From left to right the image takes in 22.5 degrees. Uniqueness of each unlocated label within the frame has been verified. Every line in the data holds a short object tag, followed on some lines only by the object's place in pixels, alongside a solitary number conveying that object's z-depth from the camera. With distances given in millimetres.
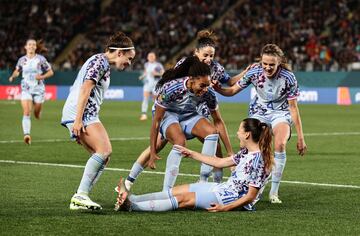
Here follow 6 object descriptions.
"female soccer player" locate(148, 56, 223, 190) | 10758
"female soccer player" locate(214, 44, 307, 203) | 11594
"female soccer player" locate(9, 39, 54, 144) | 22281
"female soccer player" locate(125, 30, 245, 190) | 12100
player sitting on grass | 9984
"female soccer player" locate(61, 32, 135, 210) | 10062
